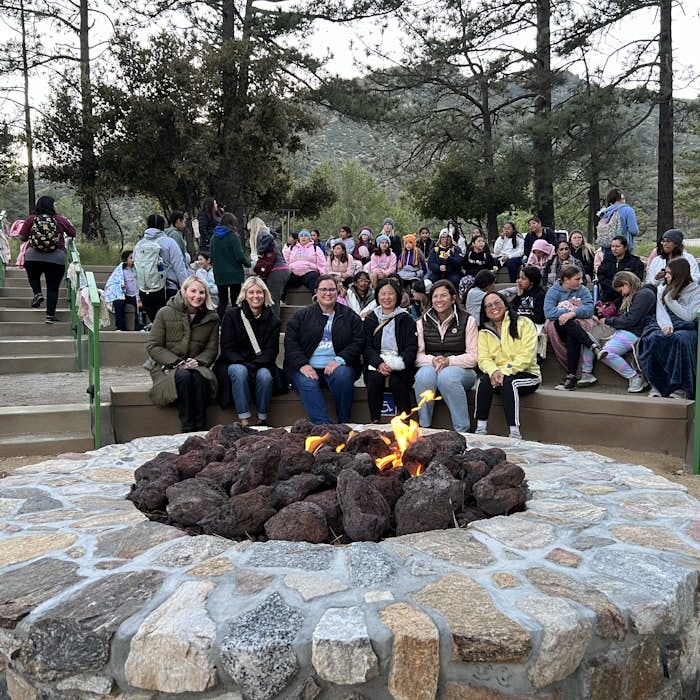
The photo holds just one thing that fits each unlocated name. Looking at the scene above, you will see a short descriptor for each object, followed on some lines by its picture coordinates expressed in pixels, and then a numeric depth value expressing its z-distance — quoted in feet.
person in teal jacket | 26.96
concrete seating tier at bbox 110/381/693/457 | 18.72
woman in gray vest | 19.25
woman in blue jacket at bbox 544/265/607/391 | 21.61
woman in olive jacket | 19.13
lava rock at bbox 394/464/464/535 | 9.31
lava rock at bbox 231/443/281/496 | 10.26
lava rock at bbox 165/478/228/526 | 9.64
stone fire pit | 6.69
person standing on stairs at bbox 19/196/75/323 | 27.22
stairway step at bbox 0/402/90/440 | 18.88
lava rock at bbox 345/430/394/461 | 12.00
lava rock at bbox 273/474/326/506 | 9.84
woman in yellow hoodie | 19.20
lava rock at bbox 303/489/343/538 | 9.37
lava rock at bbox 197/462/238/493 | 10.66
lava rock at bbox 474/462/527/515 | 10.01
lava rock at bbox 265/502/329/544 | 8.94
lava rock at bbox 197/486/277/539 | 9.21
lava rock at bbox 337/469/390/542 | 9.02
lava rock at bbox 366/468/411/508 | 9.92
